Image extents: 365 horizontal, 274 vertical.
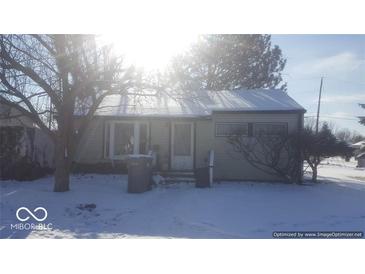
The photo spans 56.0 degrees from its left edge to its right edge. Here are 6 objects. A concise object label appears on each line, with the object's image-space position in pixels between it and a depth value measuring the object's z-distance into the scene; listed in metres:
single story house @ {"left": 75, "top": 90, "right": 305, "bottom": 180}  12.48
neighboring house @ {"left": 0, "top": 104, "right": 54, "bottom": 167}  11.42
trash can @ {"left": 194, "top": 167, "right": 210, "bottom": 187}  10.70
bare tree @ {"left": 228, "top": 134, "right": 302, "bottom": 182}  11.70
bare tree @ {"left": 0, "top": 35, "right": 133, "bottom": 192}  7.60
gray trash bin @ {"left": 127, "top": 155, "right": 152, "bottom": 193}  9.26
